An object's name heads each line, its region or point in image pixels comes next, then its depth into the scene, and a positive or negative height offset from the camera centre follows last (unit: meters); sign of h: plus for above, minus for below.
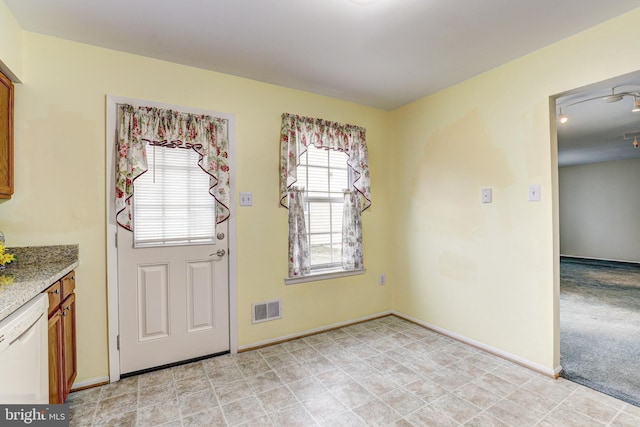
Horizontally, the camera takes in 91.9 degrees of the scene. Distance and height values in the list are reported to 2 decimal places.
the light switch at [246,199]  2.80 +0.15
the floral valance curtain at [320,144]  2.97 +0.73
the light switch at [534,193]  2.38 +0.15
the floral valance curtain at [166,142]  2.30 +0.59
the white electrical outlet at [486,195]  2.73 +0.16
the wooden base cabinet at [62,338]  1.68 -0.72
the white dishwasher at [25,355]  1.15 -0.57
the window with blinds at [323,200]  3.21 +0.16
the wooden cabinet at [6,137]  1.89 +0.51
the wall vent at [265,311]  2.87 -0.91
